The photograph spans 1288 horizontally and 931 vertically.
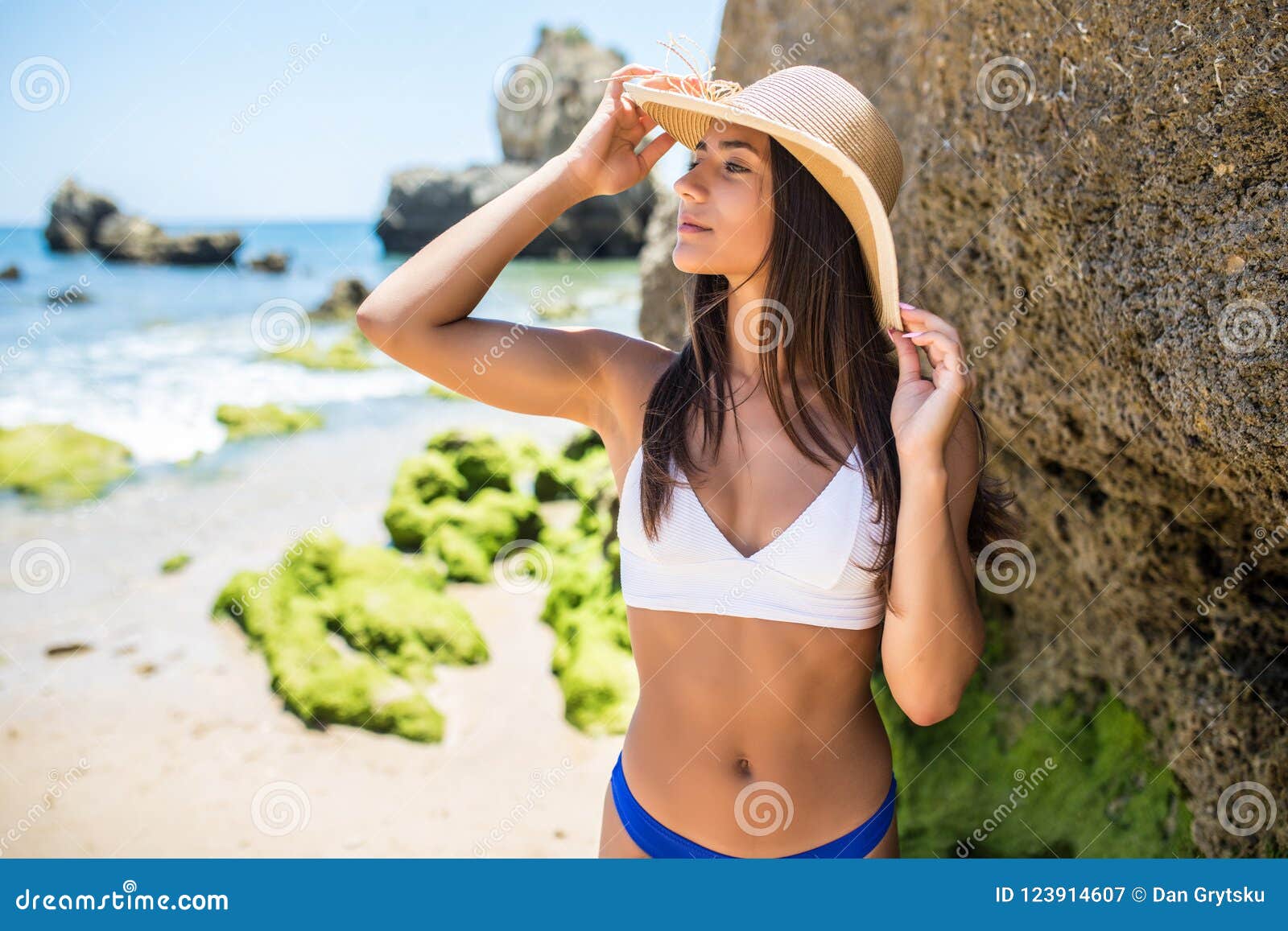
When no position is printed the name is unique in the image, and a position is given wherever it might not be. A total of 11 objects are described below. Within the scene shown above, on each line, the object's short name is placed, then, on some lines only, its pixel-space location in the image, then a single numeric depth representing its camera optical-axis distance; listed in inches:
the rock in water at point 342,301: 1029.2
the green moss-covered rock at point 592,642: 198.7
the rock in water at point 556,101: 1604.3
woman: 77.8
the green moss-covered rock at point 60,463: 415.5
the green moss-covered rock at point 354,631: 203.9
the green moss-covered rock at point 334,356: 746.8
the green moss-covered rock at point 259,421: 520.7
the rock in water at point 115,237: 1536.7
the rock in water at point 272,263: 1510.8
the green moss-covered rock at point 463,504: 284.5
